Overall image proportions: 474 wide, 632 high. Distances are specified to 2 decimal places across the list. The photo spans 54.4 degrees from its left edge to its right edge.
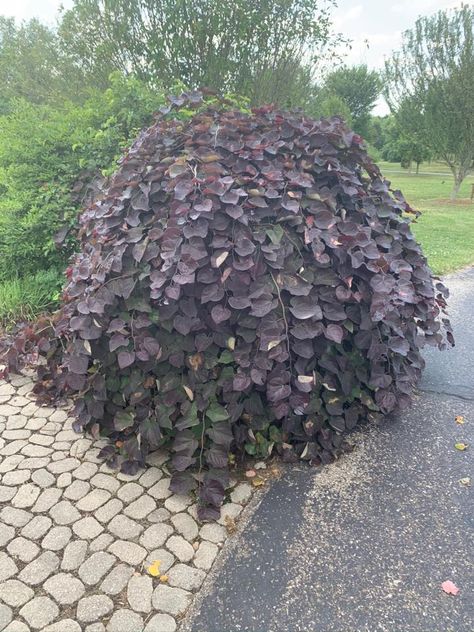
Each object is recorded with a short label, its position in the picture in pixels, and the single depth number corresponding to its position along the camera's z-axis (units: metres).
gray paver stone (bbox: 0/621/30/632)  1.35
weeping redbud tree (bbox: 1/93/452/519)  1.82
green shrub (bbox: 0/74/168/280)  3.42
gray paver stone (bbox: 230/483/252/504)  1.89
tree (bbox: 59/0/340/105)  6.58
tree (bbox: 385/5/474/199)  14.30
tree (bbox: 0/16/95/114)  7.93
